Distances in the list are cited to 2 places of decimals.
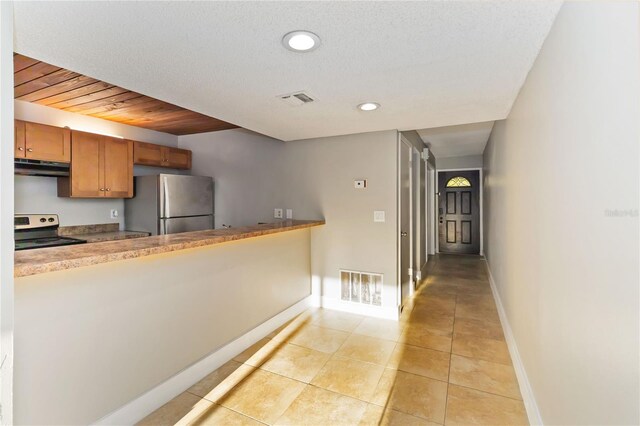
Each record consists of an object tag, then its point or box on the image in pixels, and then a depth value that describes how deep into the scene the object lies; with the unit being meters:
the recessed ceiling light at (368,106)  2.44
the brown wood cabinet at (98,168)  3.41
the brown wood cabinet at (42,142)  2.95
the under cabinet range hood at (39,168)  2.97
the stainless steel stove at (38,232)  3.00
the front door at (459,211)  6.82
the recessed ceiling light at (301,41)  1.44
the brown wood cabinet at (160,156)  4.07
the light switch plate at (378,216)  3.40
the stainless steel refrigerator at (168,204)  3.92
